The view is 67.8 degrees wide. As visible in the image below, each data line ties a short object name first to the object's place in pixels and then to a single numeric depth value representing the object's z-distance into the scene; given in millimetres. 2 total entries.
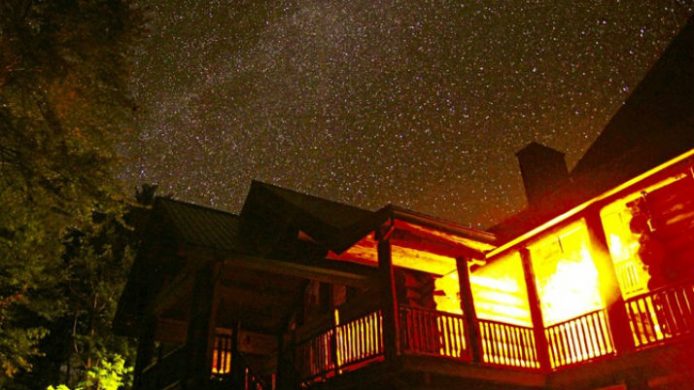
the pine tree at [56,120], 14719
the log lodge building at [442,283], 10289
